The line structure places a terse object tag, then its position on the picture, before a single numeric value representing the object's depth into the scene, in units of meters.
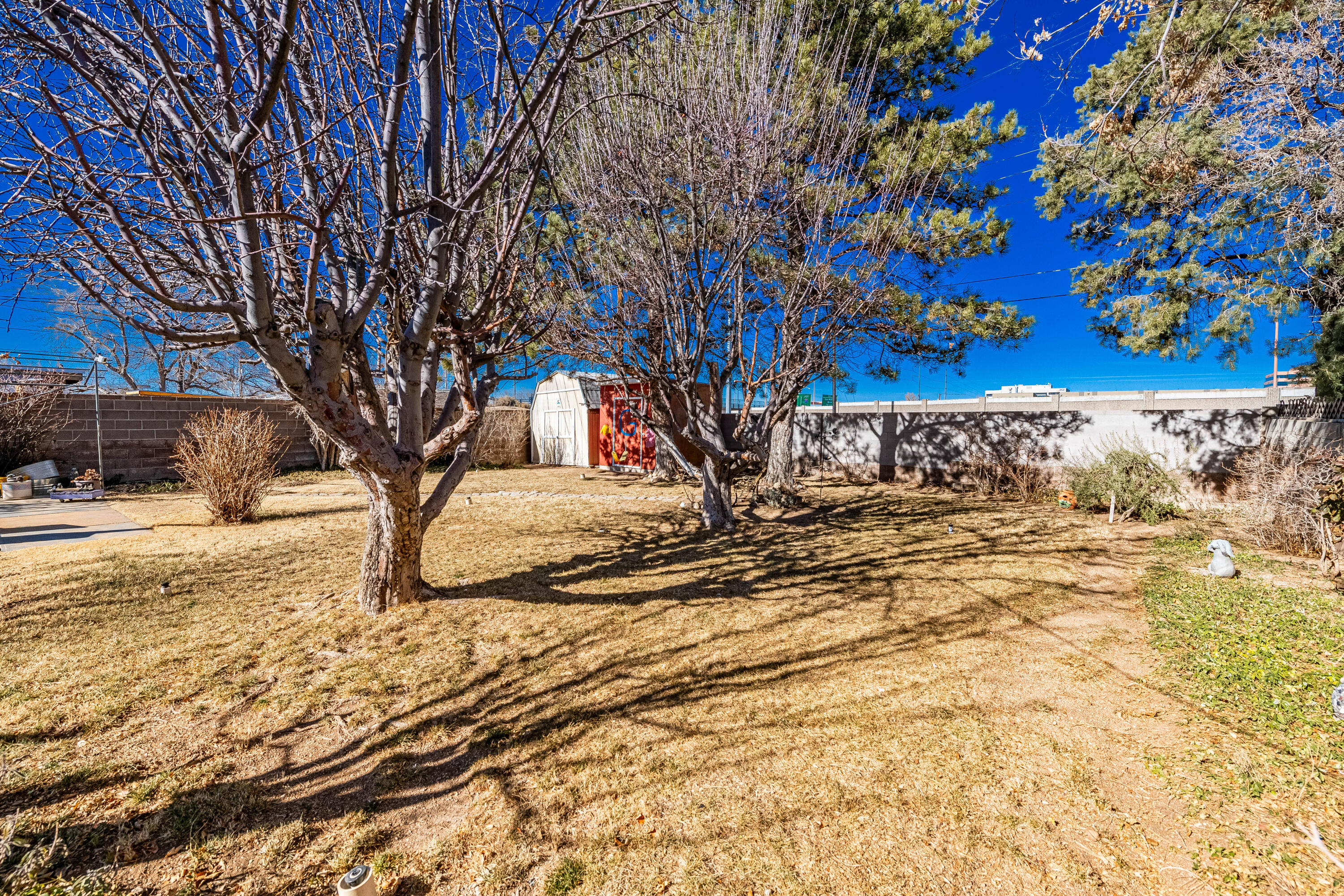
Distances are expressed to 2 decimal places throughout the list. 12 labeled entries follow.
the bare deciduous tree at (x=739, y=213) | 5.19
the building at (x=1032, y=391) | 26.17
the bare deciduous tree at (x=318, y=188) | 2.12
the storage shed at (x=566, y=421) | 14.19
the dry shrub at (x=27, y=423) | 8.89
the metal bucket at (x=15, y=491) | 8.28
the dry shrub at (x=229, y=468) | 6.46
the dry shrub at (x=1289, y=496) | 4.49
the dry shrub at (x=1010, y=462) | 8.79
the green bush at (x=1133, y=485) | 6.89
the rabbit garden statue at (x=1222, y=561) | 4.27
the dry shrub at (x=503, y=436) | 14.68
